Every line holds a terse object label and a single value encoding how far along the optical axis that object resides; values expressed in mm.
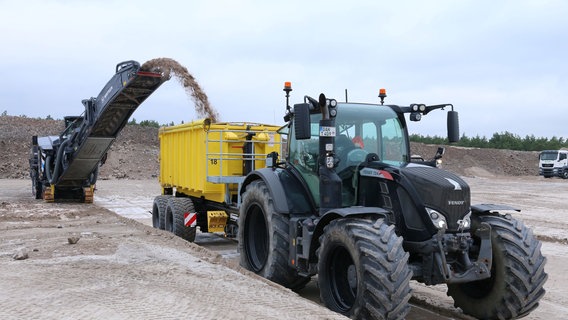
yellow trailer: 10250
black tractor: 5154
